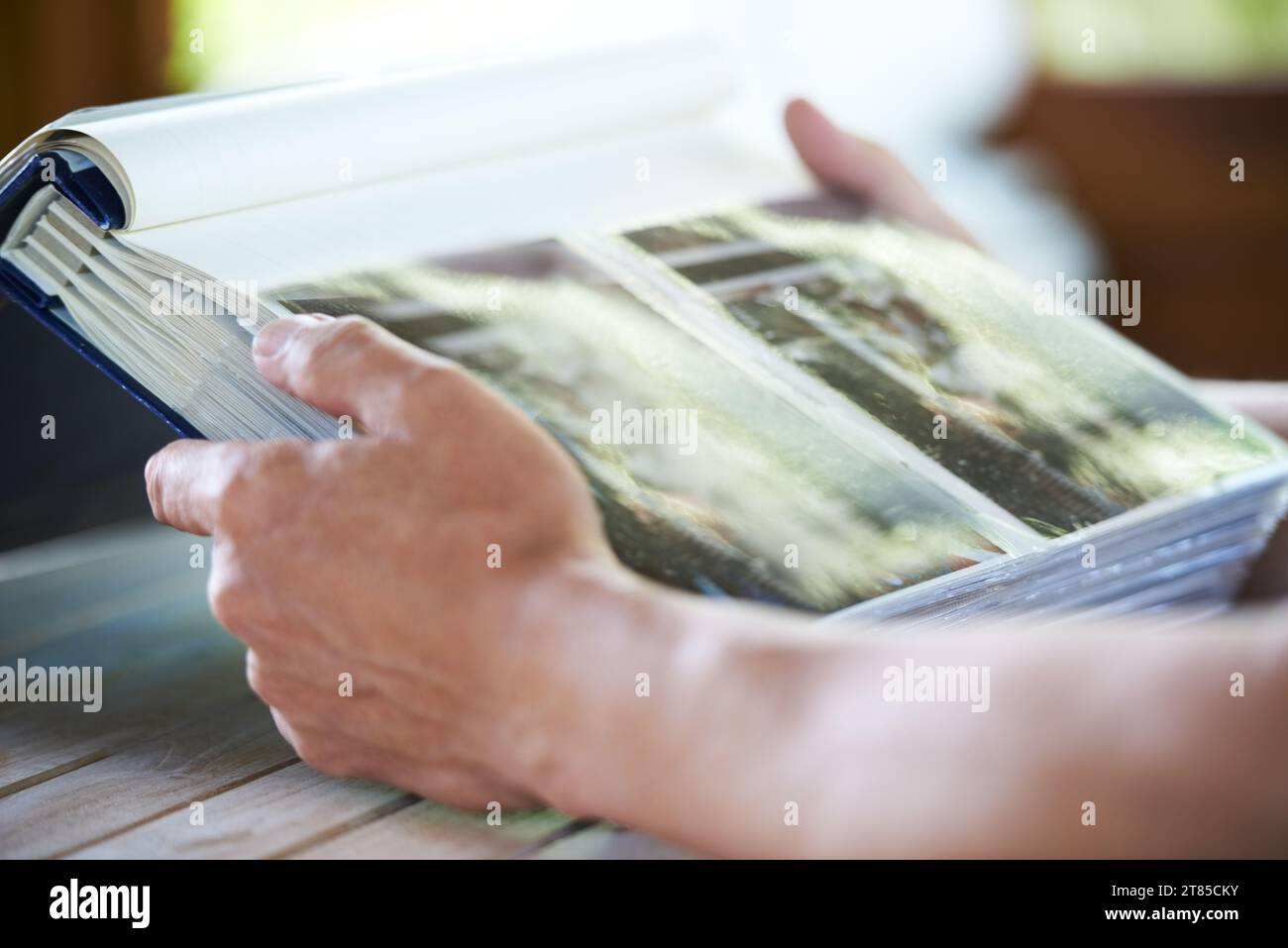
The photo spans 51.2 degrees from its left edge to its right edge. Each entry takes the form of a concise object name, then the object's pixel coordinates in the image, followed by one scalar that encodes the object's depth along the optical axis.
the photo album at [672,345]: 0.66
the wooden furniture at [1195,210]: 3.24
